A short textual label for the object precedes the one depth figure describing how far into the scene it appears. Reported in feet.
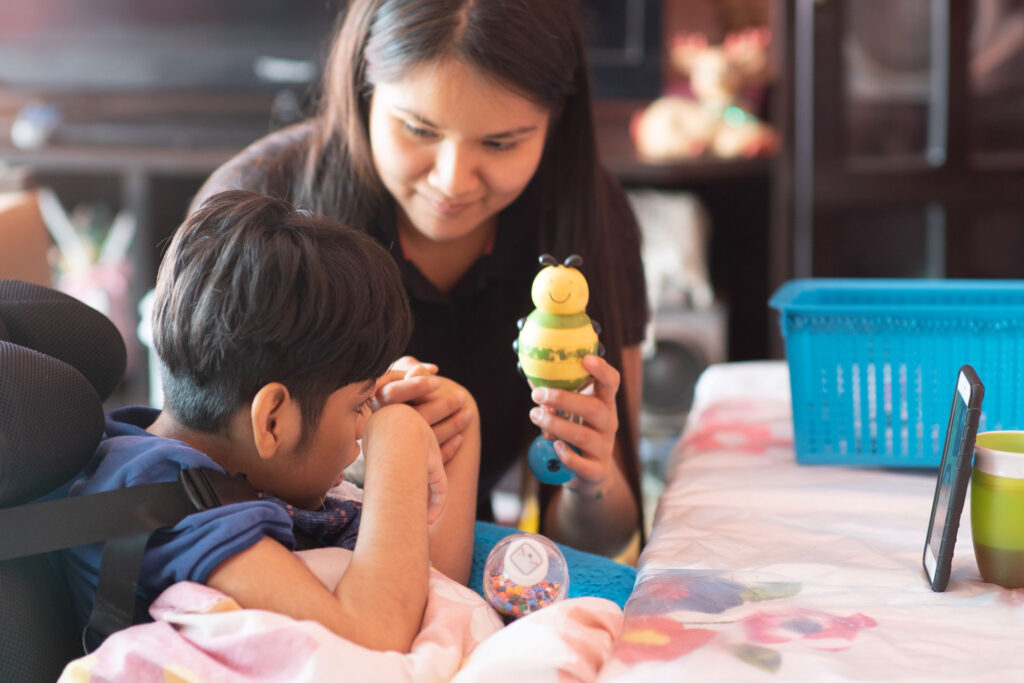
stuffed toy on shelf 11.67
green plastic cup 4.71
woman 5.48
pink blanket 4.28
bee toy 5.05
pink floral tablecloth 4.40
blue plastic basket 5.56
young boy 4.45
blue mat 5.18
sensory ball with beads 4.80
